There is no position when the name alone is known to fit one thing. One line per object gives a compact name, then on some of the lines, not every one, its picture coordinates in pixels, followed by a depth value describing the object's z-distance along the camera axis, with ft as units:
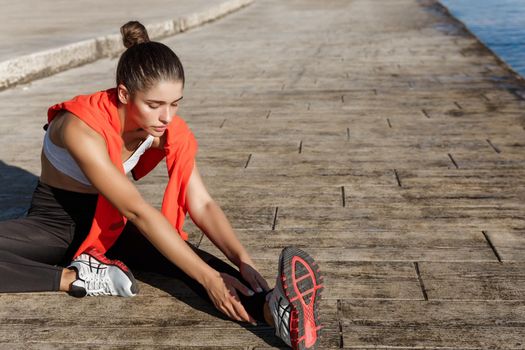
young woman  9.66
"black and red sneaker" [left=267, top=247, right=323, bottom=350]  9.08
